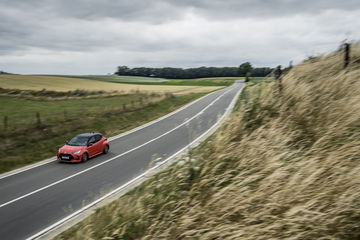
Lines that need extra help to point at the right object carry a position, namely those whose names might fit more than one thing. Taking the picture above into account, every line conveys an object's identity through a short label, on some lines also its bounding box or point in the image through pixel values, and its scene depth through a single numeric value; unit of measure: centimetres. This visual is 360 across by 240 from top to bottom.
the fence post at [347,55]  658
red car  1772
